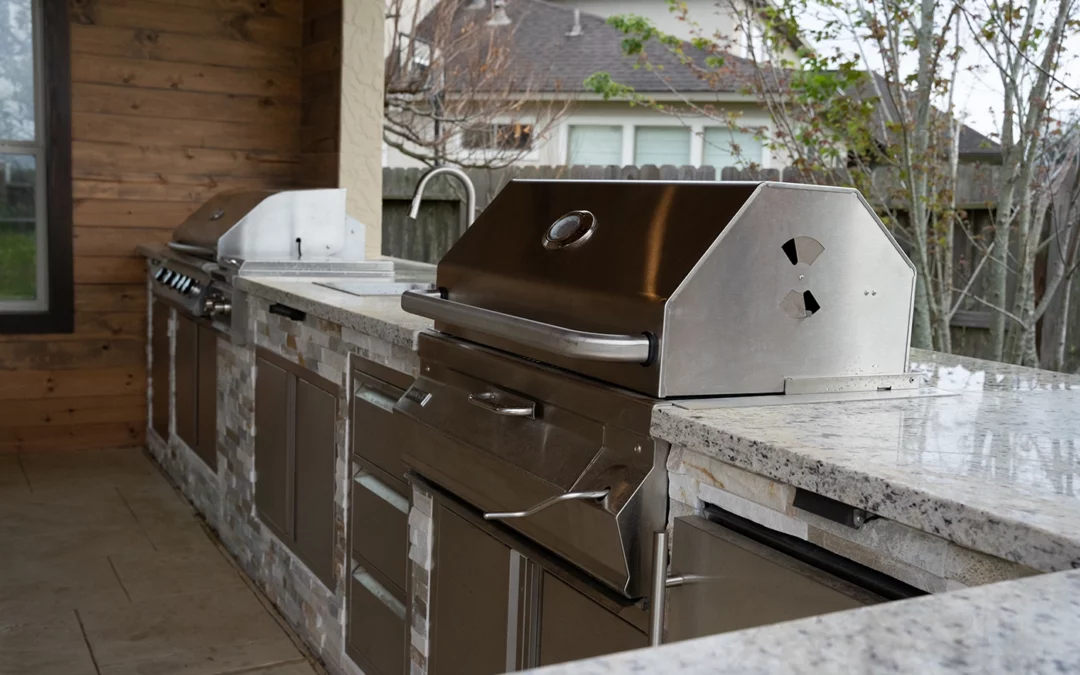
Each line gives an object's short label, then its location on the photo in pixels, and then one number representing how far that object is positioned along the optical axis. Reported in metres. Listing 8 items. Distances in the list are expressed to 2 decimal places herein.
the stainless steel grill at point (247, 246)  3.77
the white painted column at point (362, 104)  4.77
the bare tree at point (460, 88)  8.19
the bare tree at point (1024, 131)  3.63
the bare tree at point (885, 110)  3.98
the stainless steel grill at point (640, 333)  1.57
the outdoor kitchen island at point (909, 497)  0.75
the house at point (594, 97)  9.93
